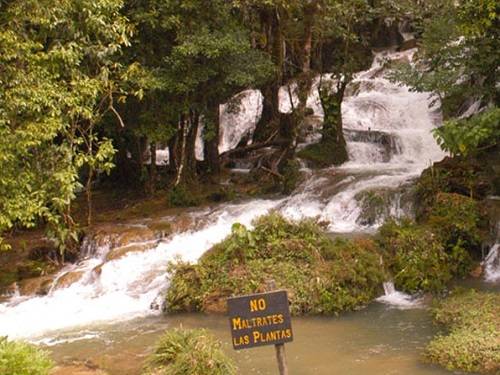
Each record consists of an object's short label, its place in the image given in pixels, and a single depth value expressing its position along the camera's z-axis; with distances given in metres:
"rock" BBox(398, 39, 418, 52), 27.14
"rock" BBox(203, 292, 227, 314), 9.82
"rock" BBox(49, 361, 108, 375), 6.76
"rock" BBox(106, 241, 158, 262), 12.16
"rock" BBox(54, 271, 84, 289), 11.48
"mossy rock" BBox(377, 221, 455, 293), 10.20
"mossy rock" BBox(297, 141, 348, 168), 18.36
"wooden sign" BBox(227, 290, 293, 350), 5.12
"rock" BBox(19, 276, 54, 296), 11.45
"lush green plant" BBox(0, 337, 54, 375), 4.98
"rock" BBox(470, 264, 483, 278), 10.74
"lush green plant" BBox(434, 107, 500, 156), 10.02
